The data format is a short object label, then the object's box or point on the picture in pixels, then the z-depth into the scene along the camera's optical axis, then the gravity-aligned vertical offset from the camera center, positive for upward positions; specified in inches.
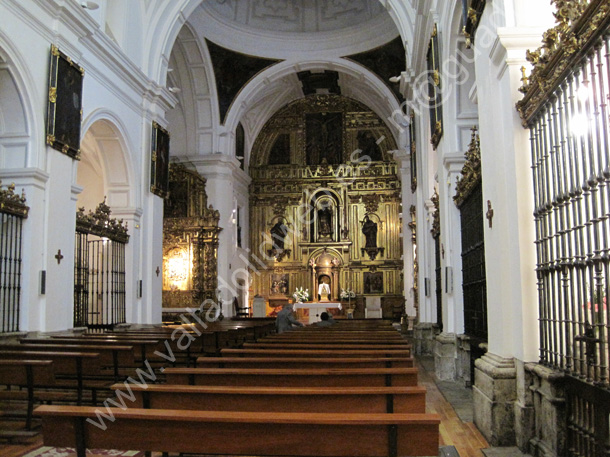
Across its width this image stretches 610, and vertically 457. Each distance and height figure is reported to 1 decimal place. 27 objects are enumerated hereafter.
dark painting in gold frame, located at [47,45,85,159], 408.5 +132.3
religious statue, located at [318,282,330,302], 998.3 -7.7
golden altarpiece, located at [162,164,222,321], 865.5 +65.0
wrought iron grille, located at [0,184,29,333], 362.9 +22.2
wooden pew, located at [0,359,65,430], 213.2 -31.5
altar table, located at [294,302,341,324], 815.8 -28.7
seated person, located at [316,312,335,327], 487.3 -28.9
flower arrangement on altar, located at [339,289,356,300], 992.2 -12.4
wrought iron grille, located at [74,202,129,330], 494.3 +22.2
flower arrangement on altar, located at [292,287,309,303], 928.8 -13.7
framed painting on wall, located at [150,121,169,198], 603.5 +131.9
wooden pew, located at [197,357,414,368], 213.0 -27.0
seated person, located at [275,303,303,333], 463.9 -26.1
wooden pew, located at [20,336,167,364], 292.7 -26.8
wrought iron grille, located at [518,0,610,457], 142.4 +19.8
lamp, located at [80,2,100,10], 448.5 +213.9
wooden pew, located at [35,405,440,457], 113.3 -28.3
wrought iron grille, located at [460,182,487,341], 292.5 +10.1
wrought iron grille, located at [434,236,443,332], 465.8 +2.2
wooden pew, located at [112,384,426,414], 144.3 -27.3
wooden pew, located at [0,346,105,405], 231.6 -28.8
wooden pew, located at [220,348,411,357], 240.1 -26.9
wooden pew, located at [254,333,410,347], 301.3 -28.4
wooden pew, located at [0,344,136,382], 257.0 -26.9
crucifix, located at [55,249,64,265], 414.9 +23.4
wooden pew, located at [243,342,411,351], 274.8 -27.6
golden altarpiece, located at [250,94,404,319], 1022.4 +144.5
